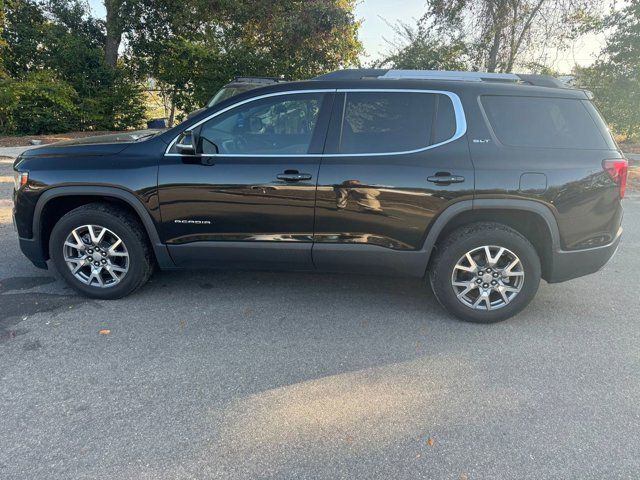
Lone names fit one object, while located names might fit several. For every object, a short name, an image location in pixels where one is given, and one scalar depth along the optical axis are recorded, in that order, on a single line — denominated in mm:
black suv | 3576
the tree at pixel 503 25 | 13000
